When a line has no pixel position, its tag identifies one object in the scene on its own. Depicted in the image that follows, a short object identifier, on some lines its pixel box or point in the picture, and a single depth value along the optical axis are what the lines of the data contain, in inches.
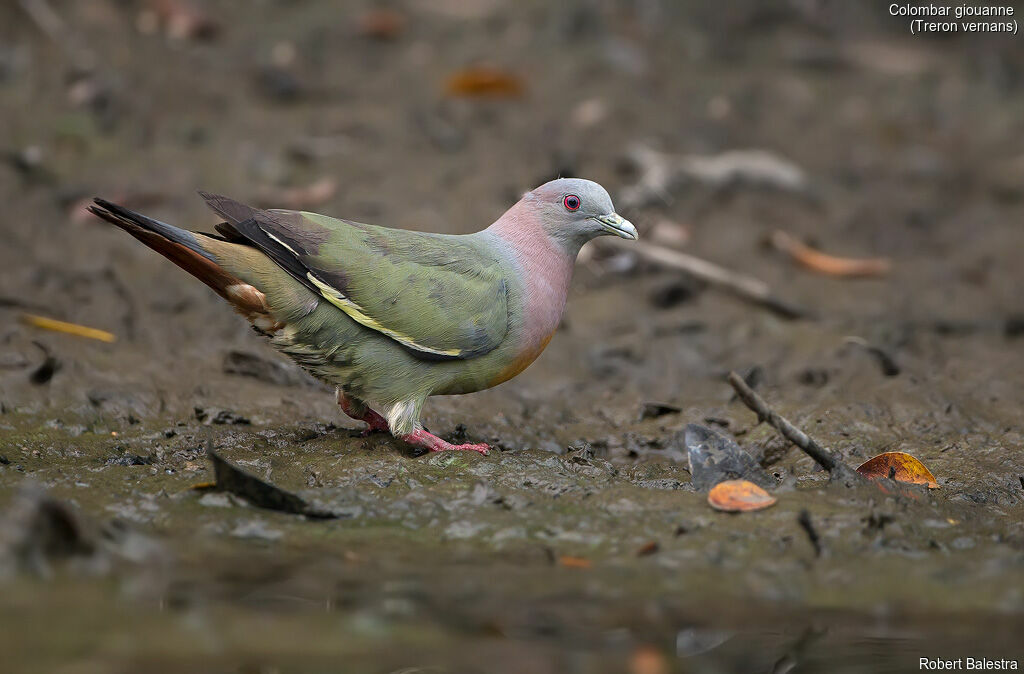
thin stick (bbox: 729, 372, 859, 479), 352.2
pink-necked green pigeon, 377.4
